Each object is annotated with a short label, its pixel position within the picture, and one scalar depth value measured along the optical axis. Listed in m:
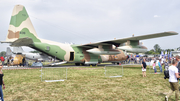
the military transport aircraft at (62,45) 15.95
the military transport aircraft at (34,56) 31.78
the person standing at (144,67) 10.11
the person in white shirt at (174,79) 4.54
